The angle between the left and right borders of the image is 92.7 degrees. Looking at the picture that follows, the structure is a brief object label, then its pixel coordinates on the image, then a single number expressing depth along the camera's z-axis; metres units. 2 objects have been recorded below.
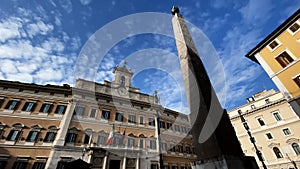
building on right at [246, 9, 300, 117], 10.81
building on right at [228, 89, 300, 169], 16.90
